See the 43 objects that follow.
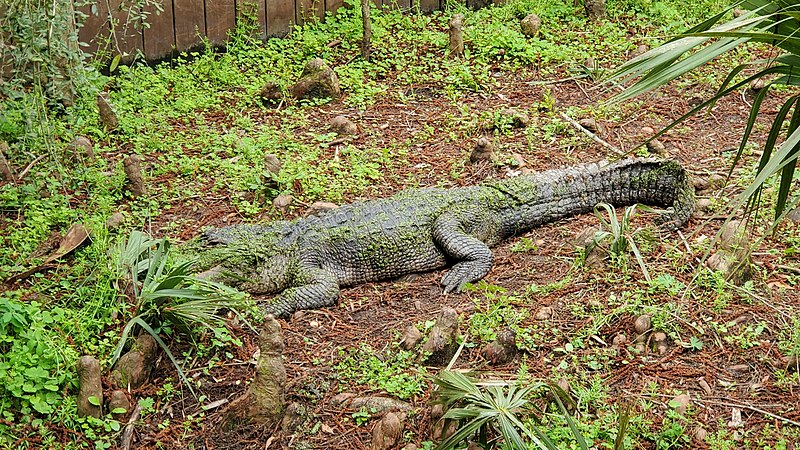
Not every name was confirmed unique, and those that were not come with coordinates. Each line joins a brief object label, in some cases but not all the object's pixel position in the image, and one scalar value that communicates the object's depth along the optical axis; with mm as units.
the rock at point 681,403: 3640
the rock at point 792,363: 3840
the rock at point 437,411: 3613
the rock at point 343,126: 6684
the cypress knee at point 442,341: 4055
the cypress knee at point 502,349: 3996
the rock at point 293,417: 3814
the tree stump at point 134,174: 5648
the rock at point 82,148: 5804
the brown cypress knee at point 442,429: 3416
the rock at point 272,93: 7156
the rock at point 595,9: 8393
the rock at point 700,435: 3508
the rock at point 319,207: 5562
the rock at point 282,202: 5680
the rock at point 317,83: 7180
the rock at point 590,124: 6536
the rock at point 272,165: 5895
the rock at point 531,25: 8117
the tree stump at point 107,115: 6473
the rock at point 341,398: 3916
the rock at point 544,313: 4328
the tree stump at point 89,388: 3797
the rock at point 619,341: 4086
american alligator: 5055
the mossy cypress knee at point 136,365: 4000
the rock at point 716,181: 5525
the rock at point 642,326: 4109
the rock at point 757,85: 6807
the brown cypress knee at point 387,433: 3590
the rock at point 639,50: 7672
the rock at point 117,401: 3881
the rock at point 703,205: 5254
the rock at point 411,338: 4188
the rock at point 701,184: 5543
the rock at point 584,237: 4983
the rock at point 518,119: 6672
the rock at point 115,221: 5242
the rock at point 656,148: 6027
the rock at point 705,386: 3768
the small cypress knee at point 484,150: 6137
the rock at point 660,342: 4027
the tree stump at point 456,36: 7770
